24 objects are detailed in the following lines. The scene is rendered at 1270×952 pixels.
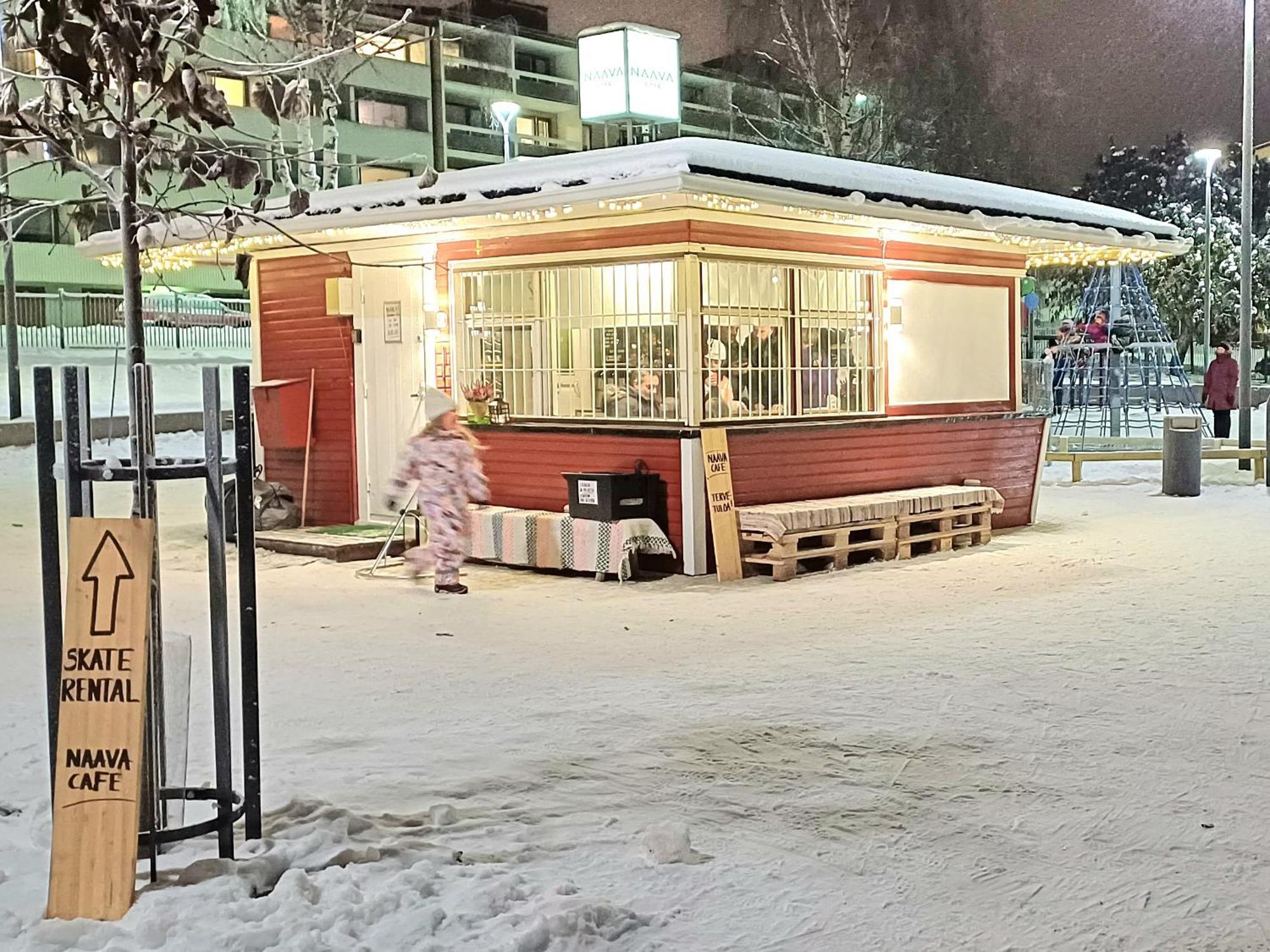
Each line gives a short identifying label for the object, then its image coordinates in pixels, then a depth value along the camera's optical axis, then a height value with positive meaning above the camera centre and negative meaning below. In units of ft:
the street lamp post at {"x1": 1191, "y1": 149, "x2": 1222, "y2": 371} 110.75 +16.71
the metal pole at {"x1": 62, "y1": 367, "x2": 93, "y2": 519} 14.34 -0.10
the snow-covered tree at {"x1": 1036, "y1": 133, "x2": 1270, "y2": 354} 145.59 +21.24
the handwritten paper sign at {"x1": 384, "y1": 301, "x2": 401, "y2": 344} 42.78 +3.26
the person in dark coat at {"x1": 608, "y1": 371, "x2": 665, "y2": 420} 37.52 +0.63
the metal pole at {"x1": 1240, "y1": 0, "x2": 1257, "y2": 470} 65.10 +6.30
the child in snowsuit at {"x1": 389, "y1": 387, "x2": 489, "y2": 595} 33.32 -1.22
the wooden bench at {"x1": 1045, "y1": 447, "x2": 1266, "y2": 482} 58.23 -1.87
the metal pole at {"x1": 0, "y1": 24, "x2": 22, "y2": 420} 75.31 +5.62
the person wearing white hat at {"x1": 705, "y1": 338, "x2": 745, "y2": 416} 36.86 +0.99
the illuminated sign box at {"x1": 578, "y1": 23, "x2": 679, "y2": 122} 62.44 +15.77
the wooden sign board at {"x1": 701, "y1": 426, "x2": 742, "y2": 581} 35.55 -2.22
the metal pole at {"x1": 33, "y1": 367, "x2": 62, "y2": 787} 14.17 -1.02
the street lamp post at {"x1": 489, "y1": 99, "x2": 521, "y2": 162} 59.00 +13.48
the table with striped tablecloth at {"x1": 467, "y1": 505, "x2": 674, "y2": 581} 35.40 -3.02
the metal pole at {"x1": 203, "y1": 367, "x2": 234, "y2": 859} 14.52 -1.88
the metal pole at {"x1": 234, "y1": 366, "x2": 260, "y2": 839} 14.74 -1.49
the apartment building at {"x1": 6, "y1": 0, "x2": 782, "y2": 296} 128.36 +38.79
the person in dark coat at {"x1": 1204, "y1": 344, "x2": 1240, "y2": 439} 75.15 +1.32
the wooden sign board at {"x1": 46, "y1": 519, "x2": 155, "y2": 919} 13.57 -2.76
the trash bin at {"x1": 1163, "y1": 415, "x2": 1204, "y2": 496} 52.90 -1.70
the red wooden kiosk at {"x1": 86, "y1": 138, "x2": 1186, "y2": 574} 35.96 +3.13
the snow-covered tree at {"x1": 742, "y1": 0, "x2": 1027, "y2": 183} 98.22 +24.82
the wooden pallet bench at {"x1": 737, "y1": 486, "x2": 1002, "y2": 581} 35.55 -2.96
